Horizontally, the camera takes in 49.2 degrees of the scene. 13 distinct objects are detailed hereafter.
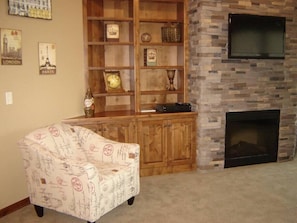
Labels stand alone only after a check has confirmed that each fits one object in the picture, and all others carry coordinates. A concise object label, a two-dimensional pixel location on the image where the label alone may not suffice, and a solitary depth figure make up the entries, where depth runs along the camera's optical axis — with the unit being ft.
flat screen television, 14.24
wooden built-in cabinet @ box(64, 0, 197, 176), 13.66
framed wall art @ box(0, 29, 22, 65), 10.11
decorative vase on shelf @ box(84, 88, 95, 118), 13.21
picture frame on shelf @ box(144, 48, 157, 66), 14.75
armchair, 9.01
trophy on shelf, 15.06
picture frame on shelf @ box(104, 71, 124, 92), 14.42
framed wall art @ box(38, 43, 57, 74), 11.60
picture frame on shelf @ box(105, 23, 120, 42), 14.10
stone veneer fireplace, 14.01
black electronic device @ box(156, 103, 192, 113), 14.15
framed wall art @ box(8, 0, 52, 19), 10.34
